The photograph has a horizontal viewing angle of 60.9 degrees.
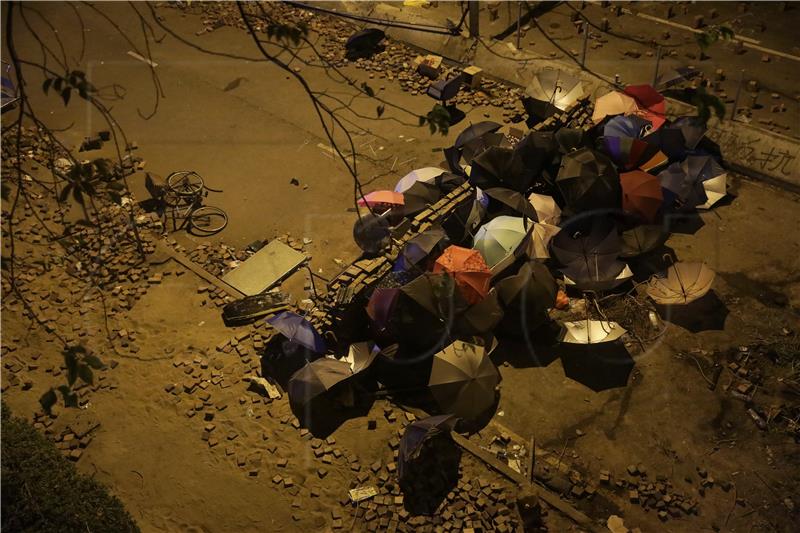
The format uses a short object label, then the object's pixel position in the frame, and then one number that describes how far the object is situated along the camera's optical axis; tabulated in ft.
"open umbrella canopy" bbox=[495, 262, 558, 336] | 33.86
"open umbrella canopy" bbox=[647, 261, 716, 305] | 34.24
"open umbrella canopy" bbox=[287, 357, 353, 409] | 31.48
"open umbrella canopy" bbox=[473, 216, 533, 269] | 35.65
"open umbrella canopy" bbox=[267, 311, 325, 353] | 32.94
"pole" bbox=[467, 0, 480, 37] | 54.34
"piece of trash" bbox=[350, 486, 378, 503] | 30.30
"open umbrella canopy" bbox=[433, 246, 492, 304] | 33.60
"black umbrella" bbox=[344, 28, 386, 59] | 56.95
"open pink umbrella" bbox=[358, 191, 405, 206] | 40.24
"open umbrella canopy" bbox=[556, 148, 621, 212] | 38.06
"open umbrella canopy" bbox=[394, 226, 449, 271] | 34.86
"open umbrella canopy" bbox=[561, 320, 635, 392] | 33.60
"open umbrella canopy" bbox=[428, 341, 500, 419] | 31.12
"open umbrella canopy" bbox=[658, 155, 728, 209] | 40.24
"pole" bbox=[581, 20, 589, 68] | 51.01
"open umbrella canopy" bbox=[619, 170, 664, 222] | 38.45
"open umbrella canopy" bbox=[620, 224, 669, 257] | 37.43
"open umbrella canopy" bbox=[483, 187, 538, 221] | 37.47
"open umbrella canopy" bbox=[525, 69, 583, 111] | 45.75
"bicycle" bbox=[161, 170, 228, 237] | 43.96
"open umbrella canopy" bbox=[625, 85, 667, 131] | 44.21
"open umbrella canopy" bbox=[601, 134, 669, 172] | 40.24
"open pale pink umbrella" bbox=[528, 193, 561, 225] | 39.19
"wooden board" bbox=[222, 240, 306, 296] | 39.83
